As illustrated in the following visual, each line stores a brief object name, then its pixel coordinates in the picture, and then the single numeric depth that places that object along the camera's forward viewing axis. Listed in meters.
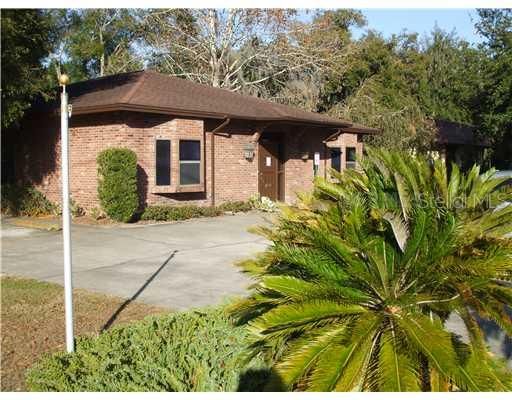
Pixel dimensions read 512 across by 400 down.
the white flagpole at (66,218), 4.66
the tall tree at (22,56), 12.88
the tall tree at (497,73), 22.12
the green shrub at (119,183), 14.66
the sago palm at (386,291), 3.61
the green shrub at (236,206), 17.83
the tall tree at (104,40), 18.28
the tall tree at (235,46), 30.42
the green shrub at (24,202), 17.03
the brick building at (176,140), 15.74
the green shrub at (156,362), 4.22
